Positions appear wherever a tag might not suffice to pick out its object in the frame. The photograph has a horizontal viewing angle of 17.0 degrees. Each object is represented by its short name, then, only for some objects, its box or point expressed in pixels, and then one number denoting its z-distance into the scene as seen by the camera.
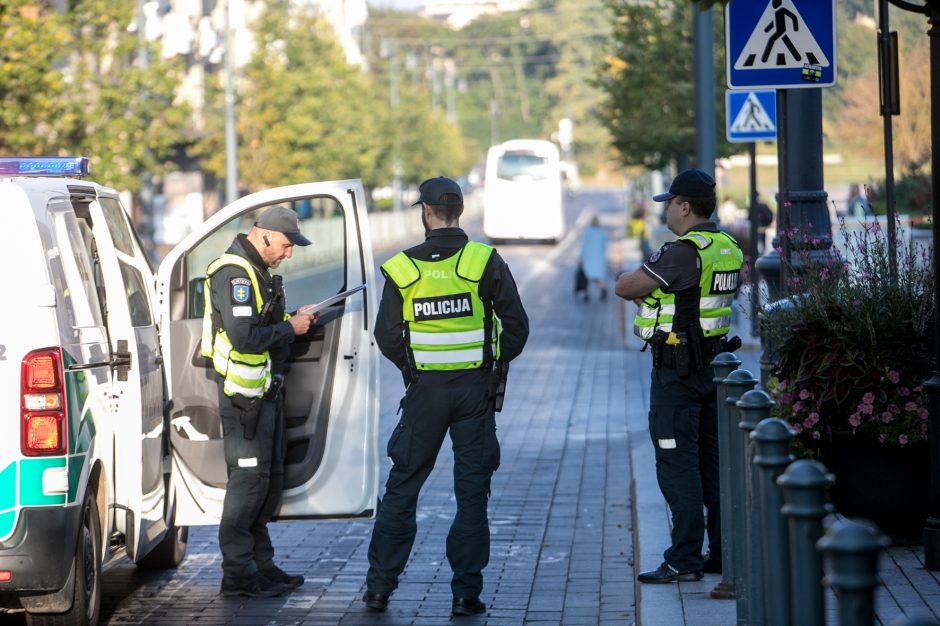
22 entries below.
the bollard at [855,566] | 5.44
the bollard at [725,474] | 11.73
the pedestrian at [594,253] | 58.13
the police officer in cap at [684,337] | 13.52
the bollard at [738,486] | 10.90
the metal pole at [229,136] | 69.82
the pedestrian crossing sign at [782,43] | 15.27
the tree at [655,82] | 54.38
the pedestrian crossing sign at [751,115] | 30.79
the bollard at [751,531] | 9.63
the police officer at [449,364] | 13.32
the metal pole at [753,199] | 31.91
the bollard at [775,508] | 7.93
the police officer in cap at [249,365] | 13.94
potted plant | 13.73
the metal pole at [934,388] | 12.74
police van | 11.36
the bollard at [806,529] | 6.52
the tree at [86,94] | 43.47
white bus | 104.19
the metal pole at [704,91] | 37.16
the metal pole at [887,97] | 14.72
